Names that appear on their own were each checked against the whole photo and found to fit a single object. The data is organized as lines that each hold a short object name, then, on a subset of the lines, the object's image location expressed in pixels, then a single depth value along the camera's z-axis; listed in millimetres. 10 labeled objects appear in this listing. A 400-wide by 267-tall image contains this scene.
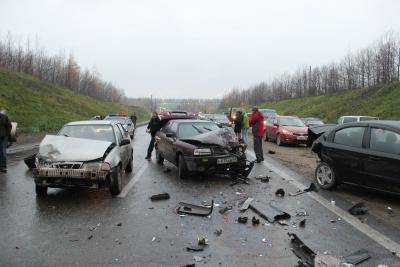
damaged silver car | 8352
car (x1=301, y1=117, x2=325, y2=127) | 29438
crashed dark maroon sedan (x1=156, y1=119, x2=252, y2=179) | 10898
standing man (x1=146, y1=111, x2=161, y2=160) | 15531
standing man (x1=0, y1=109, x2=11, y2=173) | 12219
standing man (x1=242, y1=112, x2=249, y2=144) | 20188
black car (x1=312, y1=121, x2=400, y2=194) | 8195
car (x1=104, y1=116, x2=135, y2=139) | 27781
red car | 21625
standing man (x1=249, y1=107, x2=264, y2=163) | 14633
